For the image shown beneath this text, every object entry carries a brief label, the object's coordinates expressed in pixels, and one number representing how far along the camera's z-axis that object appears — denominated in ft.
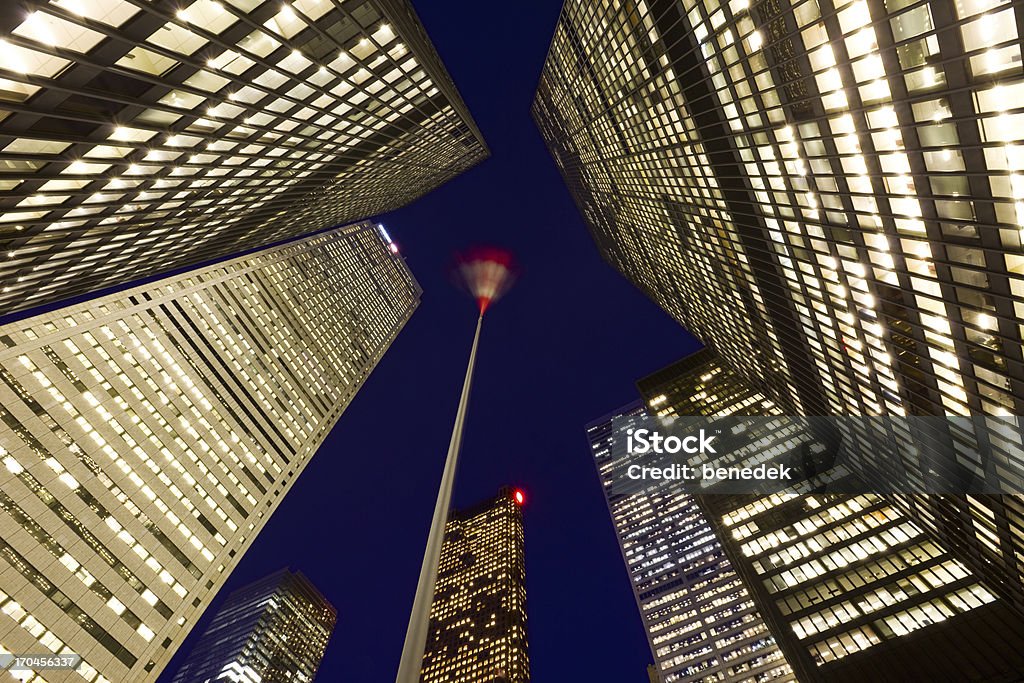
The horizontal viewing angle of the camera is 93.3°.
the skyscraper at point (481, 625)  517.96
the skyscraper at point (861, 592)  160.45
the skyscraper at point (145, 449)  181.68
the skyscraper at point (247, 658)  602.85
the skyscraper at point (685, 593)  313.94
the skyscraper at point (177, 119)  68.18
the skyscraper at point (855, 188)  67.26
